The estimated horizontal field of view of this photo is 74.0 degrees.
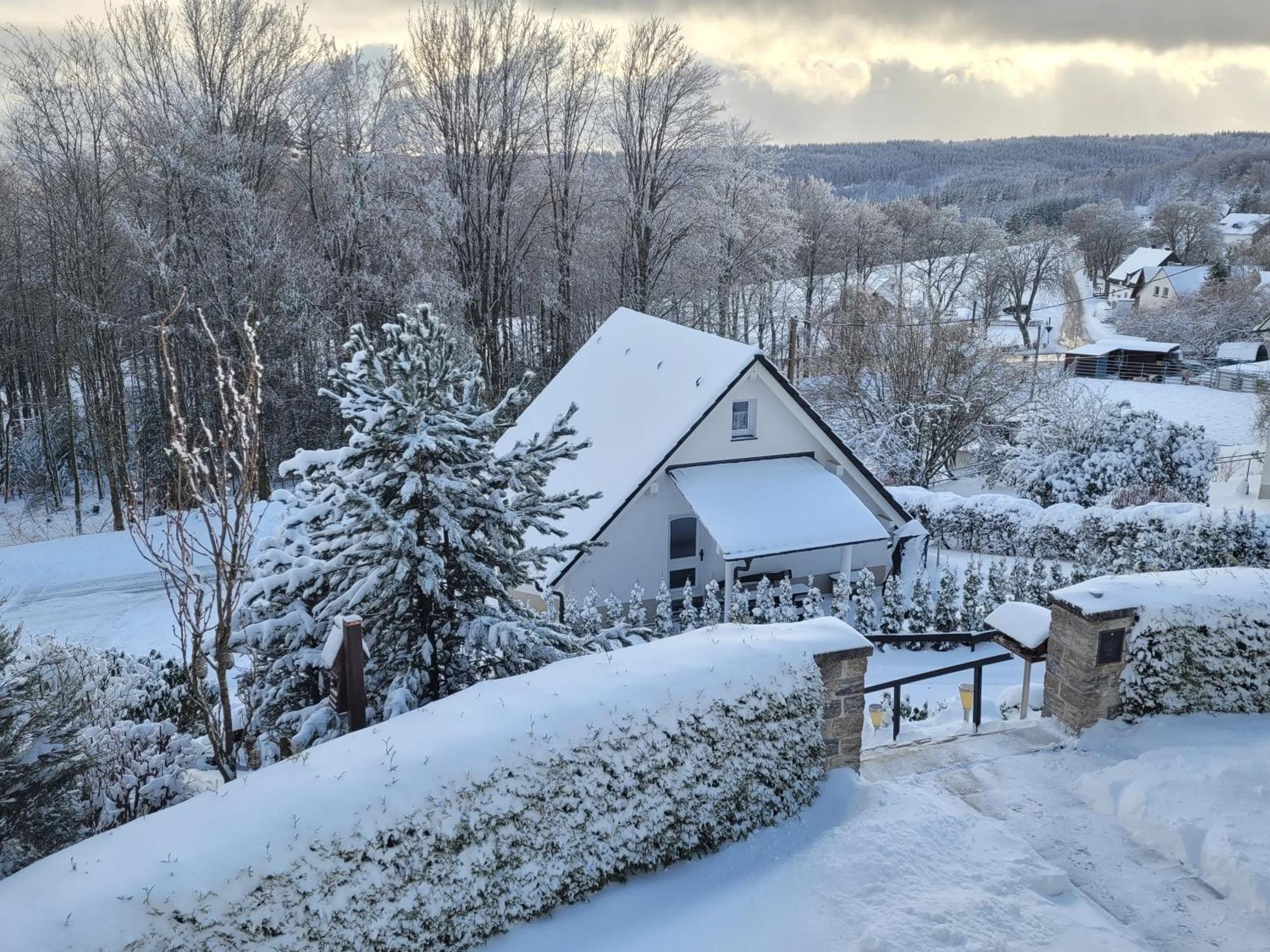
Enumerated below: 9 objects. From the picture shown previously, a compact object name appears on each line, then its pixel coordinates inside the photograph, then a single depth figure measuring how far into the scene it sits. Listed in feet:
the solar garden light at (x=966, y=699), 29.12
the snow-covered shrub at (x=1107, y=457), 69.62
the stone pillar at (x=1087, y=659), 20.83
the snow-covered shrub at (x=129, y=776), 16.06
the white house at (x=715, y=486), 45.65
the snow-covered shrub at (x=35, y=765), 13.41
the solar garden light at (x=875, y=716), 29.99
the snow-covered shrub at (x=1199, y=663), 21.24
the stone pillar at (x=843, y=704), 18.24
